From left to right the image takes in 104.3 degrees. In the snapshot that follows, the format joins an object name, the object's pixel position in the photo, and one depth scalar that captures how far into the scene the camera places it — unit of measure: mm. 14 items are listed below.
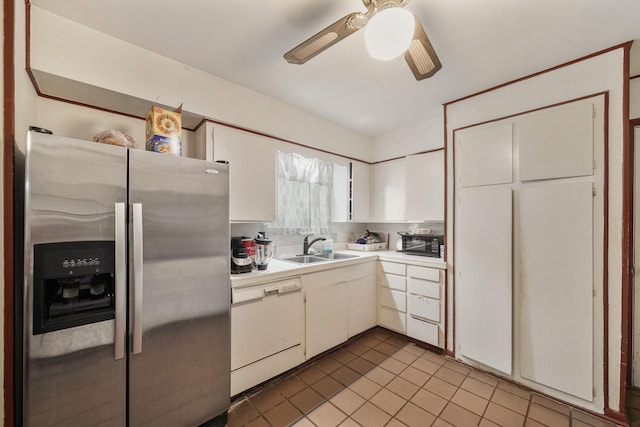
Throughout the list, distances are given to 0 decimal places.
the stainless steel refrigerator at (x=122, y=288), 1038
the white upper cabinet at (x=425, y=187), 2650
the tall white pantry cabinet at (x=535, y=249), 1658
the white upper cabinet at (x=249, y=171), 2023
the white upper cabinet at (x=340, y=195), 3166
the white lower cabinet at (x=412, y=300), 2383
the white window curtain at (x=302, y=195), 2672
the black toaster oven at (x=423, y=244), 2623
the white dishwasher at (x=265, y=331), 1754
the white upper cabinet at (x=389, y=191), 3088
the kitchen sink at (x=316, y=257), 2770
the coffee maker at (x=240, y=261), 1854
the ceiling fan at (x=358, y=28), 1112
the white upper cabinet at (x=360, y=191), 3199
